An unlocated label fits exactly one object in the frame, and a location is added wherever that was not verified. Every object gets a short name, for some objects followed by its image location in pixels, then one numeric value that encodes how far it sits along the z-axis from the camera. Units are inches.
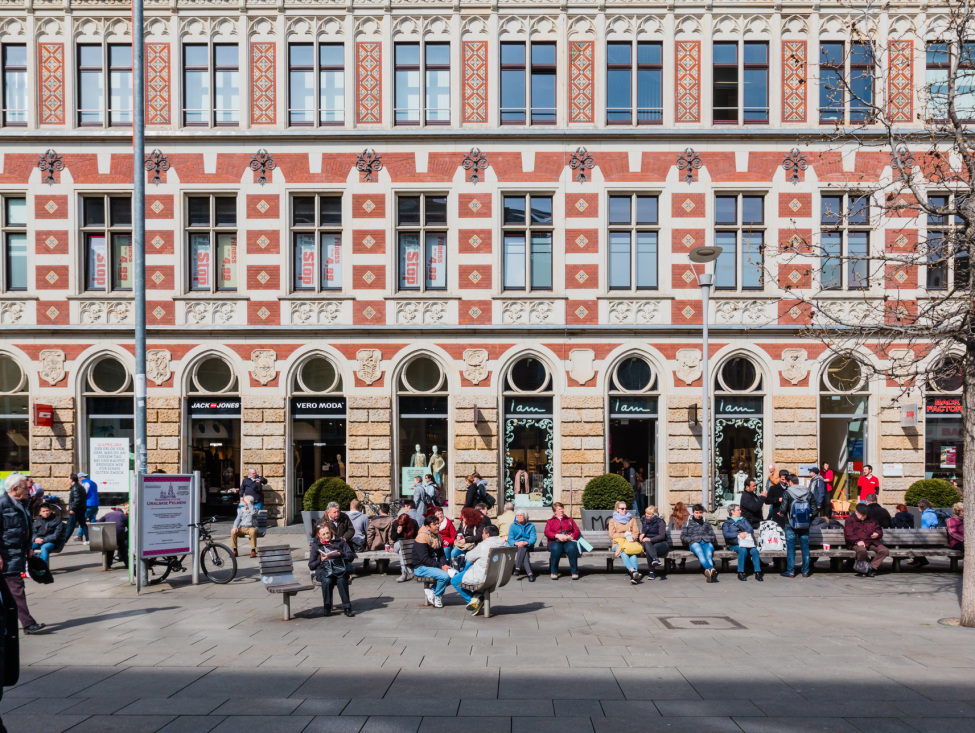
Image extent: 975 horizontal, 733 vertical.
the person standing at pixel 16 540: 431.5
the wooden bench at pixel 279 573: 459.2
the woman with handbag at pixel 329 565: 476.4
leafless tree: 857.5
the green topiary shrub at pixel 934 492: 813.2
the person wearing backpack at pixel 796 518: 605.6
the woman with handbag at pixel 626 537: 589.3
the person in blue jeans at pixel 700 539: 597.0
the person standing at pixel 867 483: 776.9
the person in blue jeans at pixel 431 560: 502.0
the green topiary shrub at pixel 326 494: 770.2
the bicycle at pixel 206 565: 581.0
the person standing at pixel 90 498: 803.4
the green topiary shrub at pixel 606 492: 774.5
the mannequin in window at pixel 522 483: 882.1
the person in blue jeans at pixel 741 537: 600.4
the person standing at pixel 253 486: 796.4
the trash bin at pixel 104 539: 622.5
